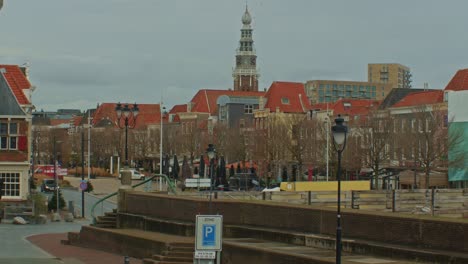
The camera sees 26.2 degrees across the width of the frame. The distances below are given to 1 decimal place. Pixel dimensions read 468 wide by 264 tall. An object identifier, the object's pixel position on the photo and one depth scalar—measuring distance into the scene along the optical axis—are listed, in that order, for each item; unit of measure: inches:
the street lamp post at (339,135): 959.6
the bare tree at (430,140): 2878.9
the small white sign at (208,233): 938.7
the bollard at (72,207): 2630.4
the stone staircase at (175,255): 1331.2
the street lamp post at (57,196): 2640.0
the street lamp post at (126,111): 1787.9
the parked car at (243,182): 3065.2
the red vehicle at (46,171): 4173.7
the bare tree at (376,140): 3120.8
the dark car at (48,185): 3454.2
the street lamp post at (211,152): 1705.1
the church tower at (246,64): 7303.2
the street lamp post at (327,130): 3312.0
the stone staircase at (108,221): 1824.6
